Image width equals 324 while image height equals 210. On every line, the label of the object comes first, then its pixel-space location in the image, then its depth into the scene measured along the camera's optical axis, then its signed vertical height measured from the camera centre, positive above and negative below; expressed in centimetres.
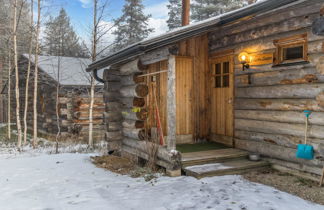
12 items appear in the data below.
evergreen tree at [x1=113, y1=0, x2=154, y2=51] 2462 +729
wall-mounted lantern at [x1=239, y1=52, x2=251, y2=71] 631 +104
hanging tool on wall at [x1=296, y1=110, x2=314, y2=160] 495 -89
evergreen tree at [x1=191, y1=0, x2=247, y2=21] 2183 +803
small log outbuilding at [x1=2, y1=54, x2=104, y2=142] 1391 -1
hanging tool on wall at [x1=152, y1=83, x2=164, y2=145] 608 -72
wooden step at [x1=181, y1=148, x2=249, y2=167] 569 -121
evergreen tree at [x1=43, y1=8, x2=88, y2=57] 2615 +845
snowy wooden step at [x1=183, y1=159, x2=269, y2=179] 523 -135
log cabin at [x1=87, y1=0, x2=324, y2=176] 513 +42
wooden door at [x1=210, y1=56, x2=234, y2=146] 705 +9
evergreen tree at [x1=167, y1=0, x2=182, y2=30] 2619 +871
